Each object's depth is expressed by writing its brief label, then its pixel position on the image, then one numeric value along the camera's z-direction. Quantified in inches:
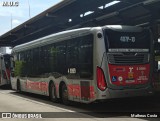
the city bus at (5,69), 1186.1
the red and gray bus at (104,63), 520.4
